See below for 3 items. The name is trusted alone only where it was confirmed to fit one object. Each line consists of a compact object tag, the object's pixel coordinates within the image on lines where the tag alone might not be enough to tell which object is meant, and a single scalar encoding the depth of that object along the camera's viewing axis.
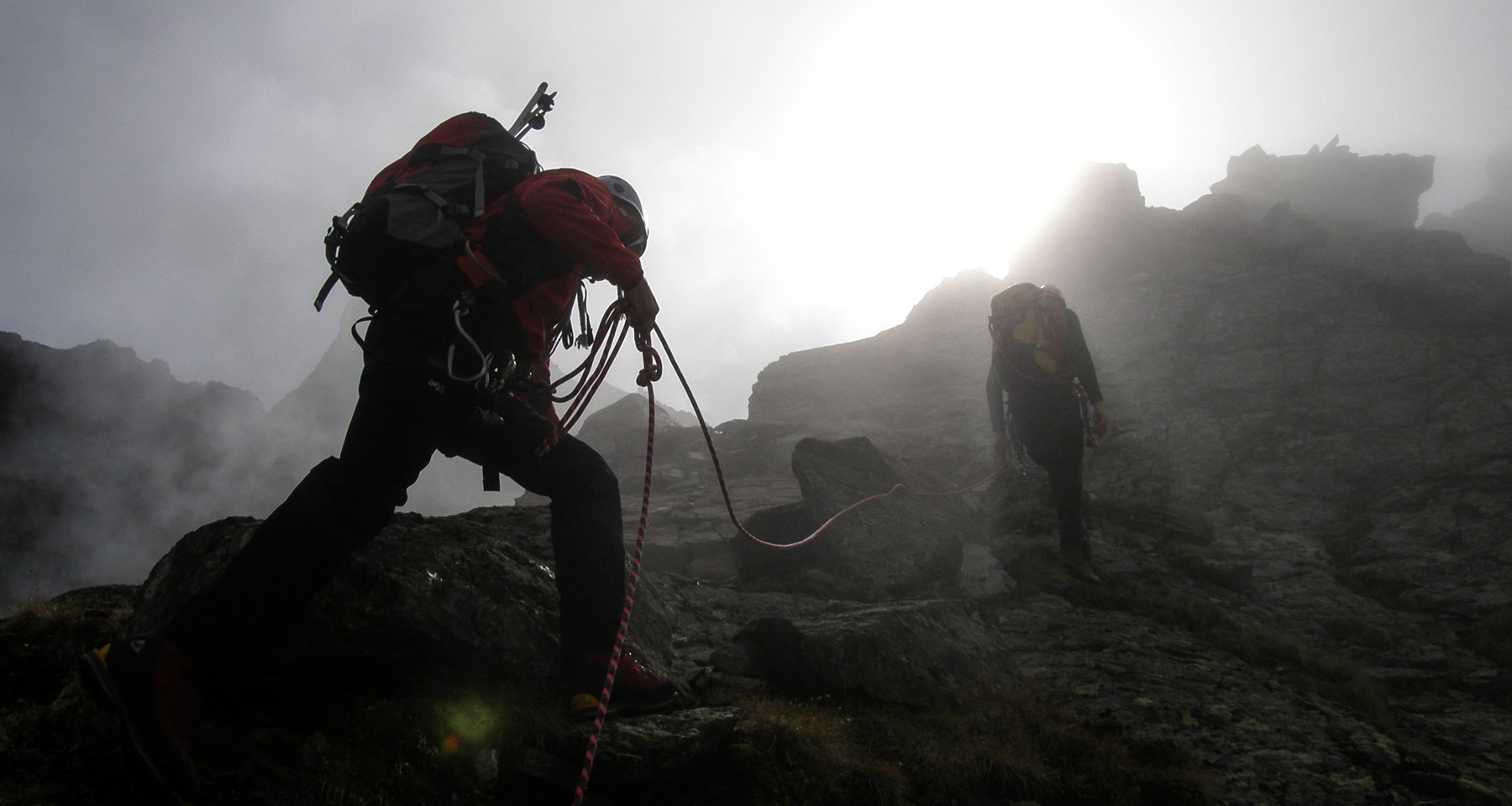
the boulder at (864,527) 9.98
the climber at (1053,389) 9.87
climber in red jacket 2.93
